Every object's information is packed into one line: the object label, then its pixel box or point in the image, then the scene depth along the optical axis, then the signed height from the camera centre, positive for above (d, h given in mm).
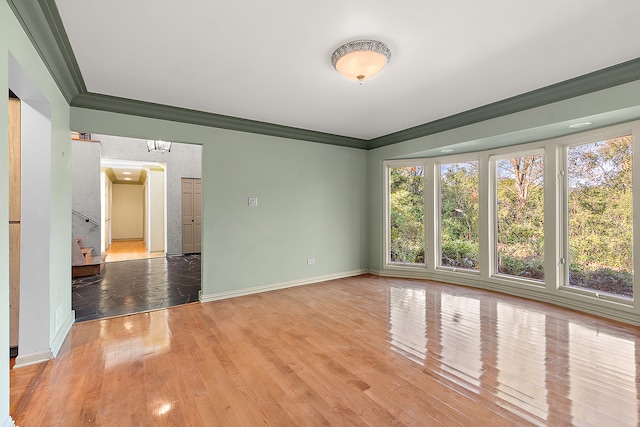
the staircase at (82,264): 5409 -896
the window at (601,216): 3346 -23
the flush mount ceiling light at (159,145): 5922 +1488
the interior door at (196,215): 8414 +27
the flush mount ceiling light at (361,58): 2326 +1302
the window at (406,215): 5457 +1
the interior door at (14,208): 2488 +79
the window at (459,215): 4875 -5
